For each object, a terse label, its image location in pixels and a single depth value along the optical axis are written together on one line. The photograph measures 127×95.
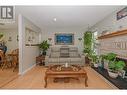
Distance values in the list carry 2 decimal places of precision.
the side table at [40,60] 3.54
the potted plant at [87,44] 3.62
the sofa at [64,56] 3.22
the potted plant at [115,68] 1.79
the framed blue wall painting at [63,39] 4.14
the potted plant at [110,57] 2.11
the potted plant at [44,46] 3.84
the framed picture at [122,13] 1.97
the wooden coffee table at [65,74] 1.84
